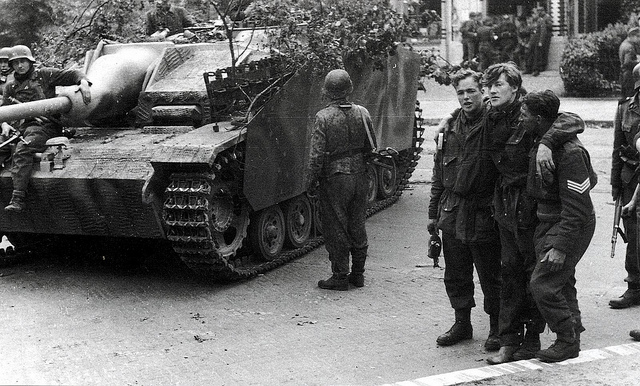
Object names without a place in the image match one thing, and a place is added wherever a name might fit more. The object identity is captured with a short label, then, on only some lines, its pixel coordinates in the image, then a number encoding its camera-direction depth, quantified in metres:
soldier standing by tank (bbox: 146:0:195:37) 11.64
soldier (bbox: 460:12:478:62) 25.73
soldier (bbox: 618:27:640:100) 18.84
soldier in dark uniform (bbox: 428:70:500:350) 6.49
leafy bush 22.84
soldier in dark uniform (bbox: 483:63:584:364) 6.18
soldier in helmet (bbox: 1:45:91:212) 8.81
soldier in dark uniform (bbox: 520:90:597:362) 5.88
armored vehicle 8.37
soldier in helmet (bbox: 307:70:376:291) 8.55
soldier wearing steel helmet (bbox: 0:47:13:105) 9.62
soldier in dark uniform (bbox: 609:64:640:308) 7.67
